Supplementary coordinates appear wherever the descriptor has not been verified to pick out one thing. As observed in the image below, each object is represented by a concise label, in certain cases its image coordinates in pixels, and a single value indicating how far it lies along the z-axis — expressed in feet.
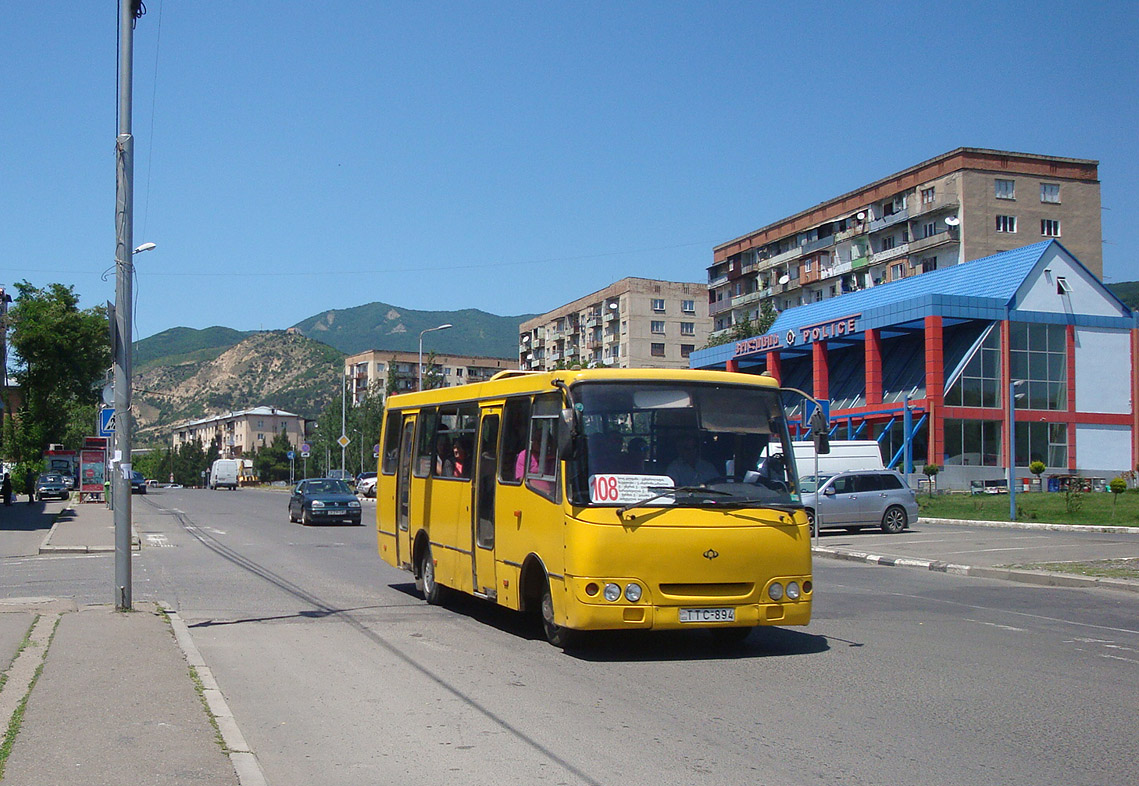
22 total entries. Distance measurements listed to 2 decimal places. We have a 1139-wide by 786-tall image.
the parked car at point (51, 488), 185.26
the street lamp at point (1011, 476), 99.45
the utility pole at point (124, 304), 38.32
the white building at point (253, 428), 576.20
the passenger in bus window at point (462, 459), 40.04
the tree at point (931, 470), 156.07
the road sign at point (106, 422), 73.95
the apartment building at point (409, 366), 453.58
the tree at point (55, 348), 136.67
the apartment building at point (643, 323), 342.44
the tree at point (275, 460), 402.31
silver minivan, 89.97
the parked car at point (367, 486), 191.87
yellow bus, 30.12
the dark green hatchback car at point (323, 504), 108.17
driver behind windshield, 31.13
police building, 172.45
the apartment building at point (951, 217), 227.20
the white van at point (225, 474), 300.40
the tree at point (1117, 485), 108.27
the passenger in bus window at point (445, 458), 42.04
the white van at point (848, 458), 110.01
